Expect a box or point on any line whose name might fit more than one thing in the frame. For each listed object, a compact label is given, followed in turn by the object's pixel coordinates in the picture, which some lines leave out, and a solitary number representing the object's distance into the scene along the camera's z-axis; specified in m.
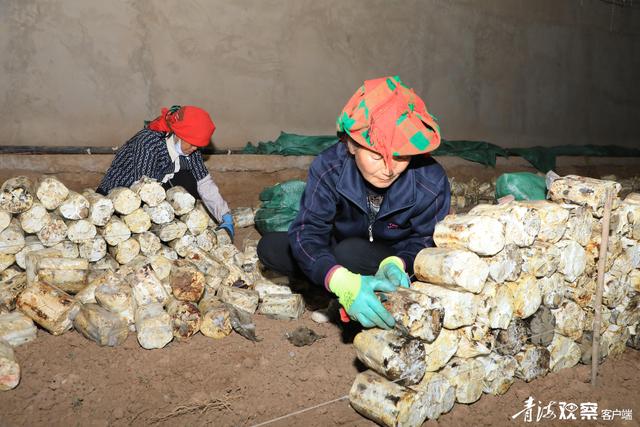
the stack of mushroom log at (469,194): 5.66
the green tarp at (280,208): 4.45
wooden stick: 2.45
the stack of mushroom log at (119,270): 2.90
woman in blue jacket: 2.05
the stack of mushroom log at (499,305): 2.08
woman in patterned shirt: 3.96
